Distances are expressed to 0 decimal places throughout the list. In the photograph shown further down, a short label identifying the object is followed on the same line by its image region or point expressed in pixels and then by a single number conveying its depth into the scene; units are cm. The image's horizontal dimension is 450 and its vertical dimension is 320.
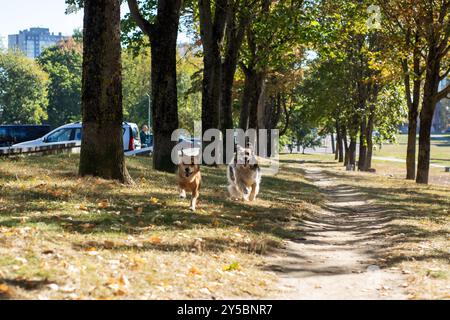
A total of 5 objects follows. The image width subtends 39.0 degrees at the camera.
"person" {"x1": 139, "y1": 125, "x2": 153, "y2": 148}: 4382
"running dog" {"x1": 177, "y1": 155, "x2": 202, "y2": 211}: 1293
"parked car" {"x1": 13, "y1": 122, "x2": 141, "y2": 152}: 2990
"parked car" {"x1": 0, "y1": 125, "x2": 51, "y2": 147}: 3841
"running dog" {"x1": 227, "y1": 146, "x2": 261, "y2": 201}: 1541
